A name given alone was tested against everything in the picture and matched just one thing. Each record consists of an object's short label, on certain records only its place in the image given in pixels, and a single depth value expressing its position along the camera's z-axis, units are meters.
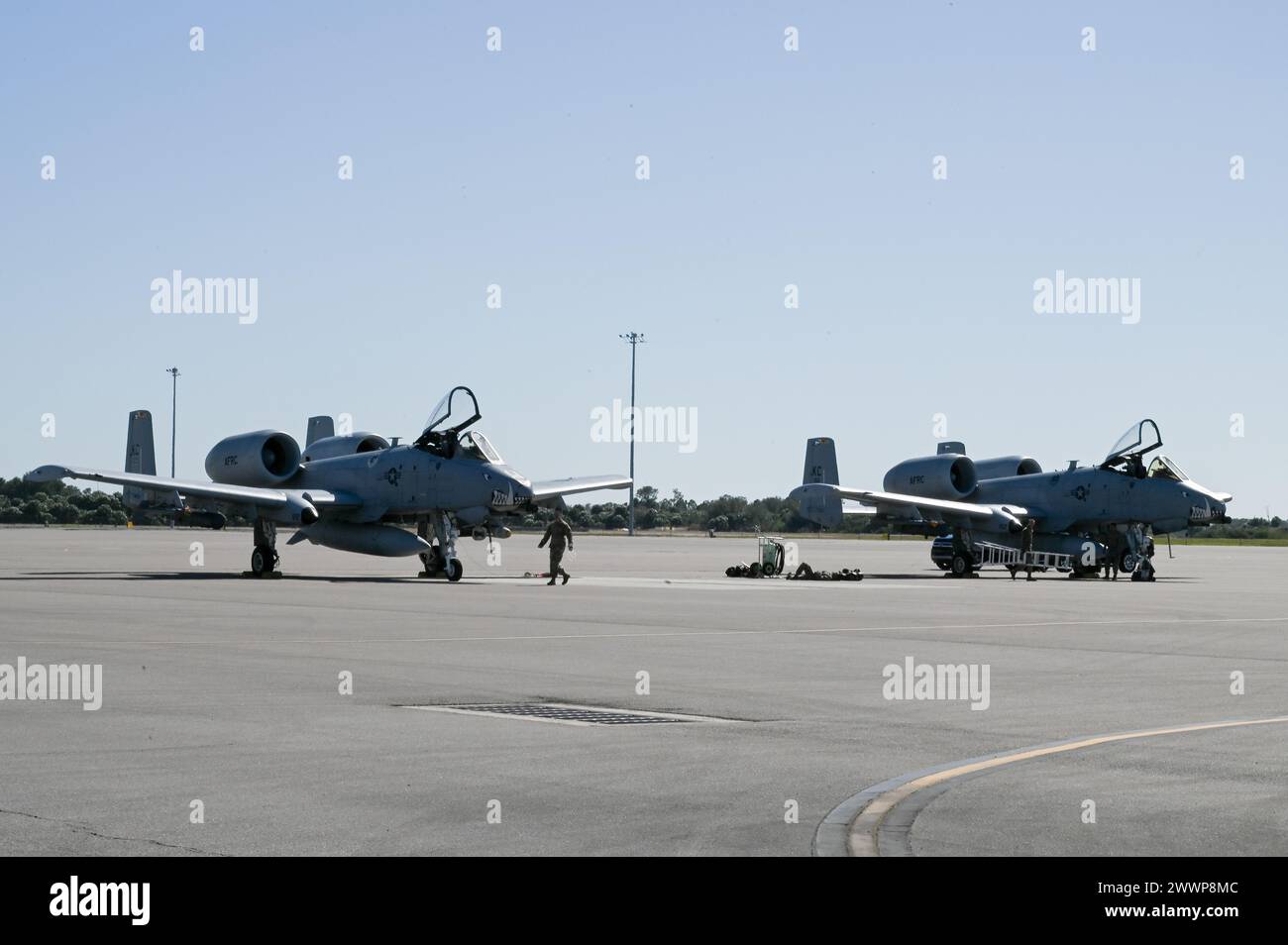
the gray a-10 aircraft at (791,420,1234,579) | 45.34
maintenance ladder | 47.06
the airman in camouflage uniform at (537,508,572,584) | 35.19
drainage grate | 12.14
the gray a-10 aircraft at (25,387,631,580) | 37.56
